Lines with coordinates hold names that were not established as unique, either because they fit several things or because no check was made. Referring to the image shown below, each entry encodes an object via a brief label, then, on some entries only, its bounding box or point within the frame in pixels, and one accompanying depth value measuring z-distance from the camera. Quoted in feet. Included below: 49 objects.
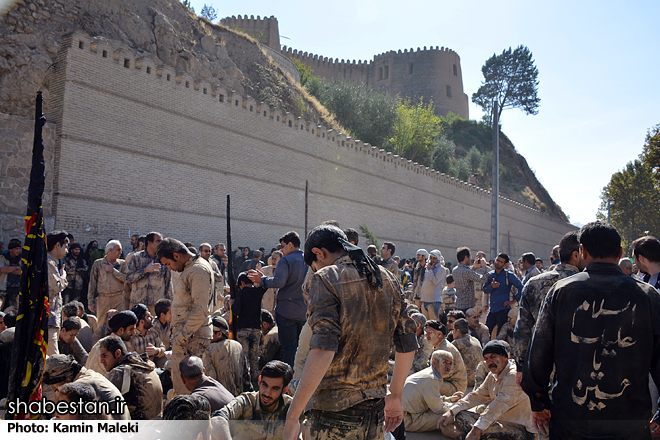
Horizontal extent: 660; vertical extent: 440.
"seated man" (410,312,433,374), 18.37
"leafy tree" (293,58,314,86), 113.87
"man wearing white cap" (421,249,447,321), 26.11
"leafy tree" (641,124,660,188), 57.93
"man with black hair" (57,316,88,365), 16.01
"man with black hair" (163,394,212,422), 8.88
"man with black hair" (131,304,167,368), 15.58
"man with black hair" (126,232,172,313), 19.45
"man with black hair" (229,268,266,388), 17.83
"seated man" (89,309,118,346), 17.01
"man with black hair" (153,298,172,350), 17.65
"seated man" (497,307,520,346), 21.15
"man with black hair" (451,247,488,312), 25.66
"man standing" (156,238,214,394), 13.66
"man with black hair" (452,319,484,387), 18.89
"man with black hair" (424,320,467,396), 16.25
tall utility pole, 47.60
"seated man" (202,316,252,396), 13.97
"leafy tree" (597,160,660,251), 107.76
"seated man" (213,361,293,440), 10.73
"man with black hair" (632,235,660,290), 11.61
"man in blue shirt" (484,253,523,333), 22.12
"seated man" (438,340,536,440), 12.40
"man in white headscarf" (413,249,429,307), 26.91
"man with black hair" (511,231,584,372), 9.88
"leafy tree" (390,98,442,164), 107.34
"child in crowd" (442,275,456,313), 27.61
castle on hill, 156.87
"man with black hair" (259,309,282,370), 17.93
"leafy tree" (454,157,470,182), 122.46
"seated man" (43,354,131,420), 9.38
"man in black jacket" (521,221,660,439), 6.77
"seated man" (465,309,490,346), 23.21
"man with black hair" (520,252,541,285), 22.25
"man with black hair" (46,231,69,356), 14.55
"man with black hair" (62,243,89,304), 26.99
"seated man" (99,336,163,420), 11.21
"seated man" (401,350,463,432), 14.70
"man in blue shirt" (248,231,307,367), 15.90
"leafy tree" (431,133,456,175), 117.39
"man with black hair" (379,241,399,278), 22.89
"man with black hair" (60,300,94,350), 17.66
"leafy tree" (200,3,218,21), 101.91
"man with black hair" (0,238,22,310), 20.72
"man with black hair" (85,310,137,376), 14.51
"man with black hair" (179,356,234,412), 10.90
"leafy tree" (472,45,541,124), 161.48
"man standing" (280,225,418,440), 6.30
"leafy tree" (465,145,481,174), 130.11
